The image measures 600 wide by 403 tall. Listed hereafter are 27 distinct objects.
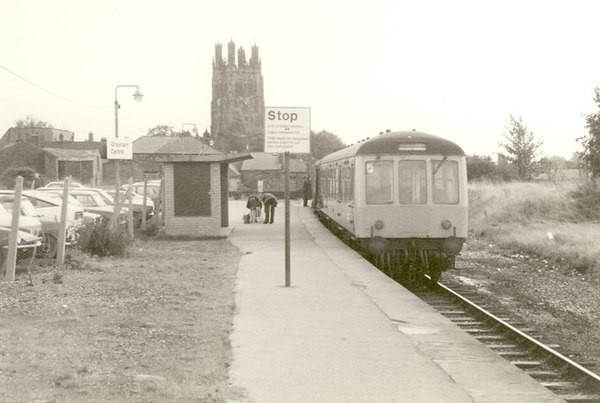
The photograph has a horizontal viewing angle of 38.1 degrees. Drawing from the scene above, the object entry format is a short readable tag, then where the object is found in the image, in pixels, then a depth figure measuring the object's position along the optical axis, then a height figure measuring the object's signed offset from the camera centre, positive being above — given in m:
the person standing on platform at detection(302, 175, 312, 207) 49.06 +0.62
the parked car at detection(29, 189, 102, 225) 19.11 -0.10
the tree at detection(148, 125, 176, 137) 143.00 +11.99
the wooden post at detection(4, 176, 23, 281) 12.39 -0.49
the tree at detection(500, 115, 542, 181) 59.16 +3.41
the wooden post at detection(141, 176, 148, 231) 27.00 -0.39
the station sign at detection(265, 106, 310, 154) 12.94 +1.08
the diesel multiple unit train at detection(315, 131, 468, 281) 16.94 +0.02
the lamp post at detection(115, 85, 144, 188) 31.34 +3.61
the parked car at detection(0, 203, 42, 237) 14.39 -0.33
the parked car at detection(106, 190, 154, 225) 29.42 -0.20
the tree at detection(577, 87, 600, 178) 33.38 +2.14
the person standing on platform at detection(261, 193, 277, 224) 32.75 -0.22
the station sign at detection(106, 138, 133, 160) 22.68 +1.40
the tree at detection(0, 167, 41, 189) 64.75 +2.15
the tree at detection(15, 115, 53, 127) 122.78 +11.58
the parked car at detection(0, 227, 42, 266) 13.56 -0.65
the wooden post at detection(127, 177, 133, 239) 21.87 -0.37
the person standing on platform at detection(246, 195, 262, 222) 32.94 -0.20
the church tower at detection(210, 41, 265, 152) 130.62 +15.62
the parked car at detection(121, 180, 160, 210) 38.41 +0.63
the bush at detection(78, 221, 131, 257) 18.08 -0.81
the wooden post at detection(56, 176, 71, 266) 15.16 -0.49
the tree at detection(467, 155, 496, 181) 61.66 +2.29
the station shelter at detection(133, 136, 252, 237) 24.70 +0.25
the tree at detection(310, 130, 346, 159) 139.62 +9.57
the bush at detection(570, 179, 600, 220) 28.53 +0.01
